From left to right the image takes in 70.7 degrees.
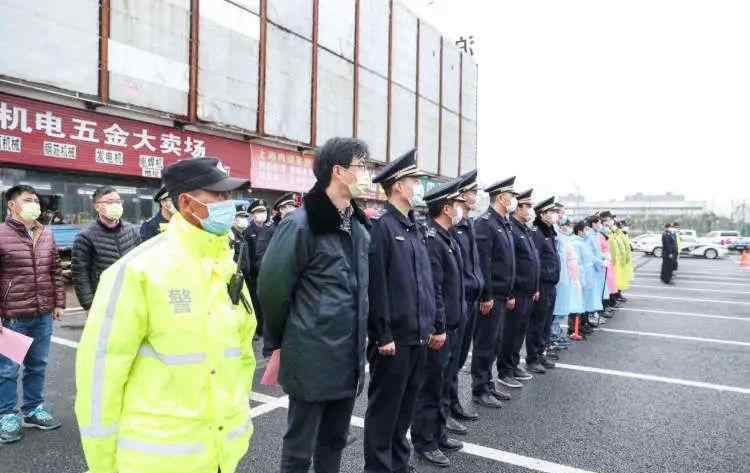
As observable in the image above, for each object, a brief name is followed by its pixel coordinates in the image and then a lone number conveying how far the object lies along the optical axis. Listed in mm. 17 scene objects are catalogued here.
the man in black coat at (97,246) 4617
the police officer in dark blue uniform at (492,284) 5086
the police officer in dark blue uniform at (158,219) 5391
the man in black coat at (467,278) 4520
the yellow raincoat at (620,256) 11219
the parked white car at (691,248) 30562
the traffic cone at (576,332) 8188
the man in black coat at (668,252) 15652
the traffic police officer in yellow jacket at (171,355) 1776
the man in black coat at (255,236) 7461
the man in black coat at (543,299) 6410
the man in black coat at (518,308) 5727
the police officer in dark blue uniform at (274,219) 7344
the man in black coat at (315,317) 2652
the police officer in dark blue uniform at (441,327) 3867
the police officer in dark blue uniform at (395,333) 3266
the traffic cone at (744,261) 24755
